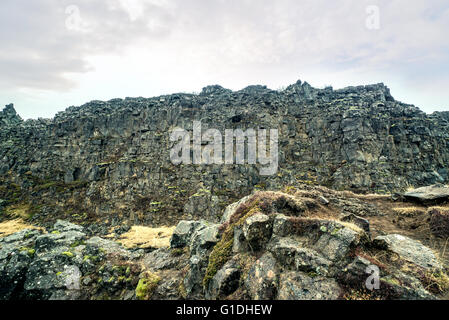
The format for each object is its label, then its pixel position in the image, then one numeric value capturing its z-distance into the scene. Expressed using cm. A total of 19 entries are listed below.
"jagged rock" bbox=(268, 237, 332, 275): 690
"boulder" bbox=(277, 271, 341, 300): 608
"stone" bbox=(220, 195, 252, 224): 1476
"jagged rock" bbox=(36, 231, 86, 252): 1289
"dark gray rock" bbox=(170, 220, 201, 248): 1531
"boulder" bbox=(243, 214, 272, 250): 906
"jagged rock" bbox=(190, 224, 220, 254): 1134
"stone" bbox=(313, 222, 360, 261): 712
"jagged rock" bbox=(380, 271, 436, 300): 541
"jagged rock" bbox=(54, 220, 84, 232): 1833
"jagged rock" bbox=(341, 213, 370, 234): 920
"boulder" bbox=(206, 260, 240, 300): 799
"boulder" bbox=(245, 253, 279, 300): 696
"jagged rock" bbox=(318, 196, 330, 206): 1300
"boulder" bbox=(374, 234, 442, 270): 679
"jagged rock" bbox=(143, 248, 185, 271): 1283
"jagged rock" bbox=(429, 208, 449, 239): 916
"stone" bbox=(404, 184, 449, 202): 1200
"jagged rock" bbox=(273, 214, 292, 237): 898
